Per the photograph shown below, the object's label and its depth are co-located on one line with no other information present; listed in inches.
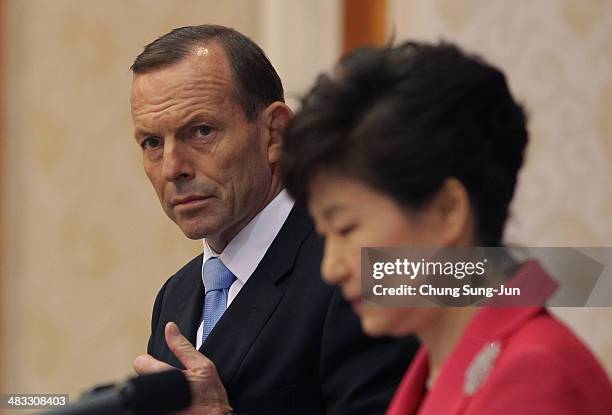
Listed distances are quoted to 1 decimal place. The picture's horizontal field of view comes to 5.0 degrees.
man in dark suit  225.5
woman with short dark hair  210.4
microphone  209.8
